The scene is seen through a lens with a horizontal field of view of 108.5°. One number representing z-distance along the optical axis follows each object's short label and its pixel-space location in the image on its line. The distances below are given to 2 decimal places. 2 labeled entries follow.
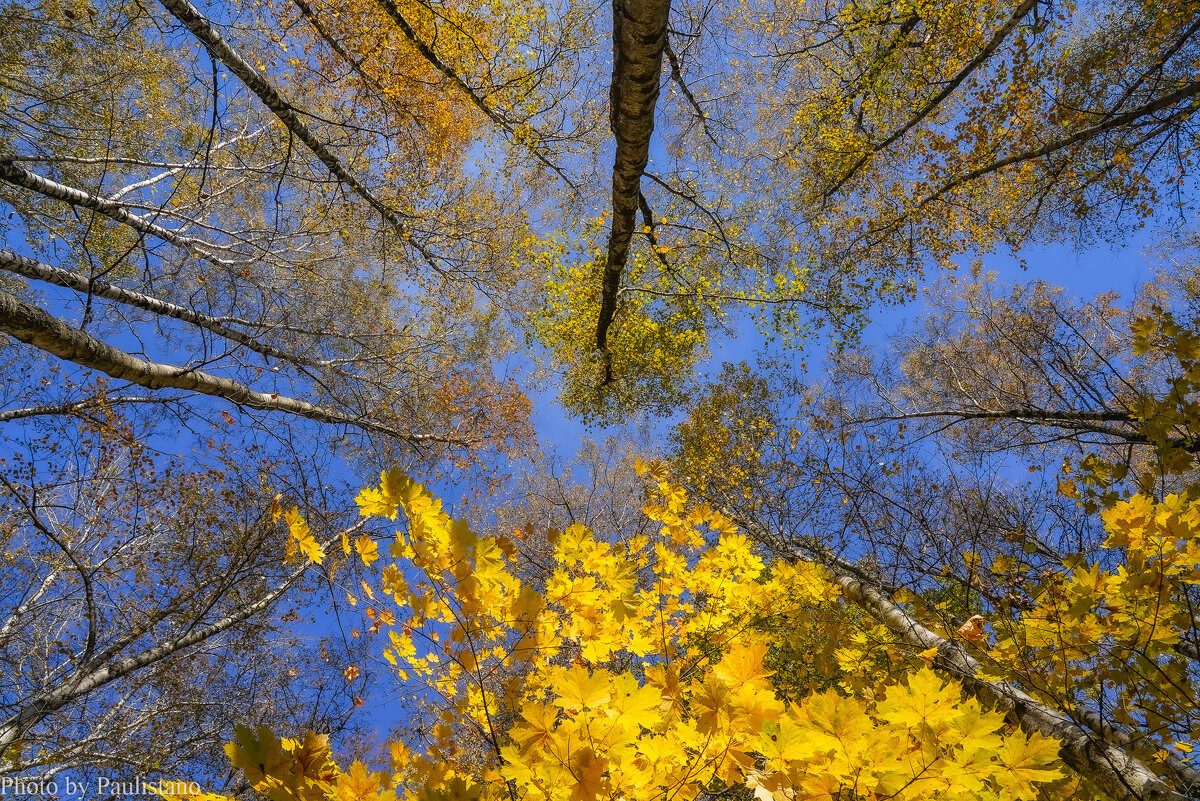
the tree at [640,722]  0.92
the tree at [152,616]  4.09
